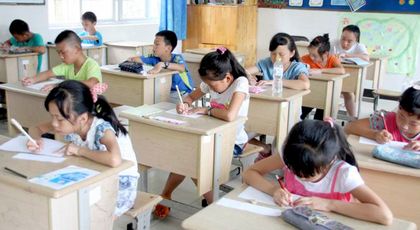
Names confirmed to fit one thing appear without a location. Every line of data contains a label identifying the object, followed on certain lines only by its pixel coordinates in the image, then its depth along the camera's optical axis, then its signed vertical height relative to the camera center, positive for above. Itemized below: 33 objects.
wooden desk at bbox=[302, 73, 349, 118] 4.33 -0.68
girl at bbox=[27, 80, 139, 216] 1.93 -0.50
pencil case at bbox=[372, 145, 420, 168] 1.98 -0.56
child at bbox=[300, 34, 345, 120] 4.69 -0.42
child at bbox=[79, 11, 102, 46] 6.46 -0.30
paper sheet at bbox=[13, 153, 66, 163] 1.87 -0.57
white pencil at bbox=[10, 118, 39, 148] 1.97 -0.52
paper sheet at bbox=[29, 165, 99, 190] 1.62 -0.57
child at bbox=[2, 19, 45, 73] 5.44 -0.37
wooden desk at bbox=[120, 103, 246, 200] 2.54 -0.72
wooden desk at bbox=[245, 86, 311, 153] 3.35 -0.68
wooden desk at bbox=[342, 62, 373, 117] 5.17 -0.66
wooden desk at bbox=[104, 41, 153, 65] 6.70 -0.55
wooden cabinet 7.82 -0.25
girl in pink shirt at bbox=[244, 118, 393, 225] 1.52 -0.54
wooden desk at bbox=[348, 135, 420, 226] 1.98 -0.68
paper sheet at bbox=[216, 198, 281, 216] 1.54 -0.62
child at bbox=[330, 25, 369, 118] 5.56 -0.35
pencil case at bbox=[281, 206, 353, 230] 1.38 -0.58
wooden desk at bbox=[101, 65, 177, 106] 4.01 -0.63
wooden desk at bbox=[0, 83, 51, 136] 3.38 -0.69
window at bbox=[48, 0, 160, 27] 6.76 -0.02
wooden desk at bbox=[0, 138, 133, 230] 1.62 -0.65
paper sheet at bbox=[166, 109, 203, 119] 2.76 -0.58
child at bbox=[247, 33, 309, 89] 3.76 -0.39
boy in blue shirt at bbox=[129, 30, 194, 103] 4.30 -0.44
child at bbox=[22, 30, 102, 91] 3.42 -0.41
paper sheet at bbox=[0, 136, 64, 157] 1.95 -0.56
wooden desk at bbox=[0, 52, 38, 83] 4.93 -0.61
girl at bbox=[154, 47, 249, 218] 2.78 -0.48
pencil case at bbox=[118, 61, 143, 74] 4.04 -0.47
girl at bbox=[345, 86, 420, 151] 2.17 -0.51
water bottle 3.59 -0.47
